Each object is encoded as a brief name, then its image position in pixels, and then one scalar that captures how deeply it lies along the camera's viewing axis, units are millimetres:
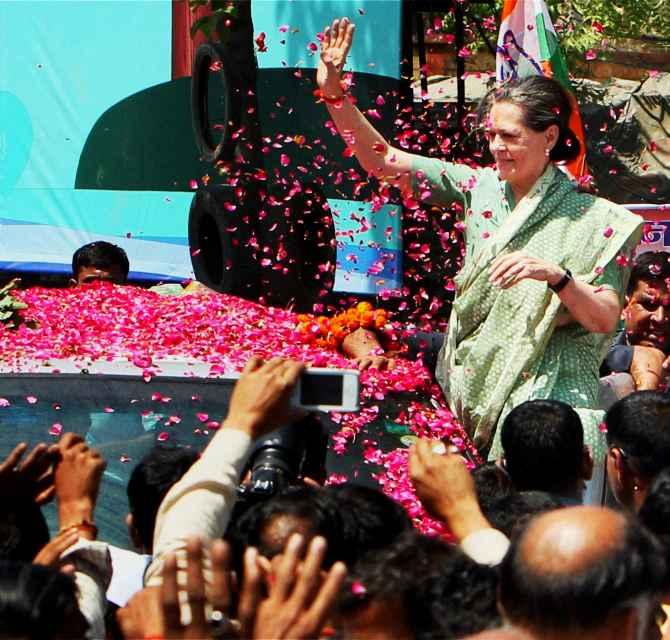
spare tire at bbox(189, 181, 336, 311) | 18547
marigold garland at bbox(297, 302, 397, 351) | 10492
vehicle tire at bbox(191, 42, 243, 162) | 20359
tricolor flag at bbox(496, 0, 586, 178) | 19781
